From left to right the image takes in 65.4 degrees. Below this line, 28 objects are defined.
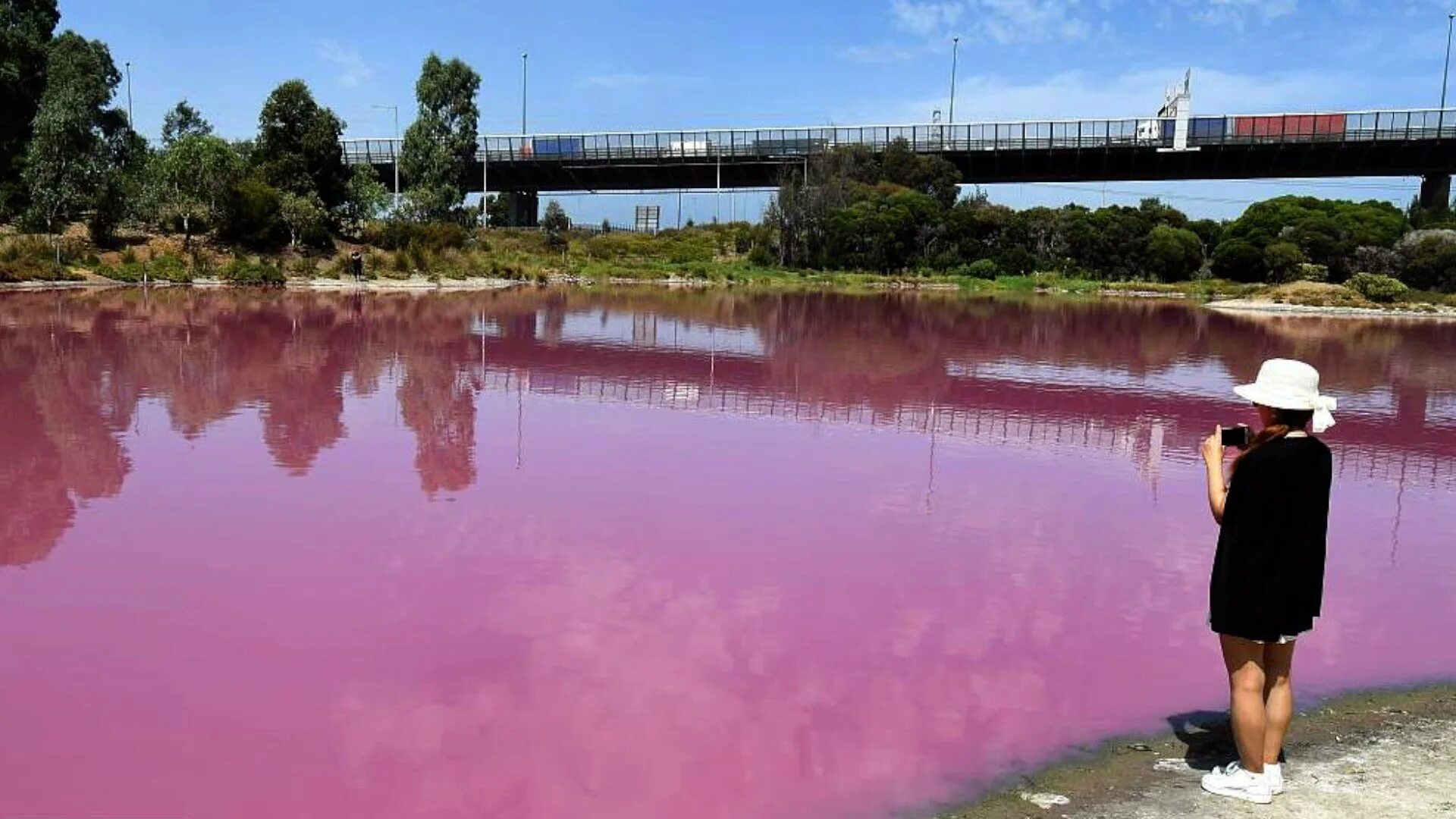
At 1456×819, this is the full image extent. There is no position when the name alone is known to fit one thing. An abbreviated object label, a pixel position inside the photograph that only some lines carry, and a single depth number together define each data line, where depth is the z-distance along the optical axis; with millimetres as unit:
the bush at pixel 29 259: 28453
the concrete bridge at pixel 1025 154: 53875
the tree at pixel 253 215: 35656
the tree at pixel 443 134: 52812
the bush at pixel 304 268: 35125
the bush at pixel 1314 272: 42938
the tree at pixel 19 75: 38500
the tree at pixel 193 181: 35500
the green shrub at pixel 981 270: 50250
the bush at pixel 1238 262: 47344
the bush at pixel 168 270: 31734
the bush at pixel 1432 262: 41562
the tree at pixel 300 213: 36344
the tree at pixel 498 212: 69062
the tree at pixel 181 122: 66369
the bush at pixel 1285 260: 44625
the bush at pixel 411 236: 42469
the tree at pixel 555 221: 60031
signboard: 74394
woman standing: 3492
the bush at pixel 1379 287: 38312
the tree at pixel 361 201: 42031
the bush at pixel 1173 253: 49969
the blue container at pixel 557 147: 64250
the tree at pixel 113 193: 33219
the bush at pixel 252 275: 32219
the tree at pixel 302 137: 40438
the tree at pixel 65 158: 32438
